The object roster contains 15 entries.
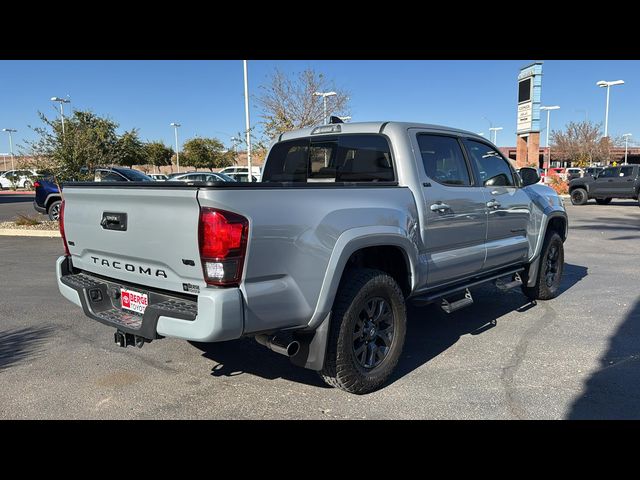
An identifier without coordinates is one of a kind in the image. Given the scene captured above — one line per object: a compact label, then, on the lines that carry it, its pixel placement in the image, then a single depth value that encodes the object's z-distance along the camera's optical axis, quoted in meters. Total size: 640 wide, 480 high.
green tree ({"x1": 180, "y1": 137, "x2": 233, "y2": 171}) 49.94
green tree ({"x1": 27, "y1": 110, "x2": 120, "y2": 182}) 12.88
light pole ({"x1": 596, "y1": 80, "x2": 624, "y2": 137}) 37.67
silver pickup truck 2.71
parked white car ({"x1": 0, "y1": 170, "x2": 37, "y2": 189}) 13.67
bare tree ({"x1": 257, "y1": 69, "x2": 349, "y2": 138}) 19.97
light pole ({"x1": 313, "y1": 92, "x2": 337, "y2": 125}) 20.21
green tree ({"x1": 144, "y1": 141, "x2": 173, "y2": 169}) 47.22
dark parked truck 20.50
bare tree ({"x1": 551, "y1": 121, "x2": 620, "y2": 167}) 52.47
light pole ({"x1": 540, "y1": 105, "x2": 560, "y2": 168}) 44.33
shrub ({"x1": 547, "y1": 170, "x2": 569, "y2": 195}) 28.06
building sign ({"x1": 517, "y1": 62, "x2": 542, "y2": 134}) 28.83
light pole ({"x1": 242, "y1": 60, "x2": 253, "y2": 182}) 19.36
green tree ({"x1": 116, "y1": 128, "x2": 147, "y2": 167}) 13.69
